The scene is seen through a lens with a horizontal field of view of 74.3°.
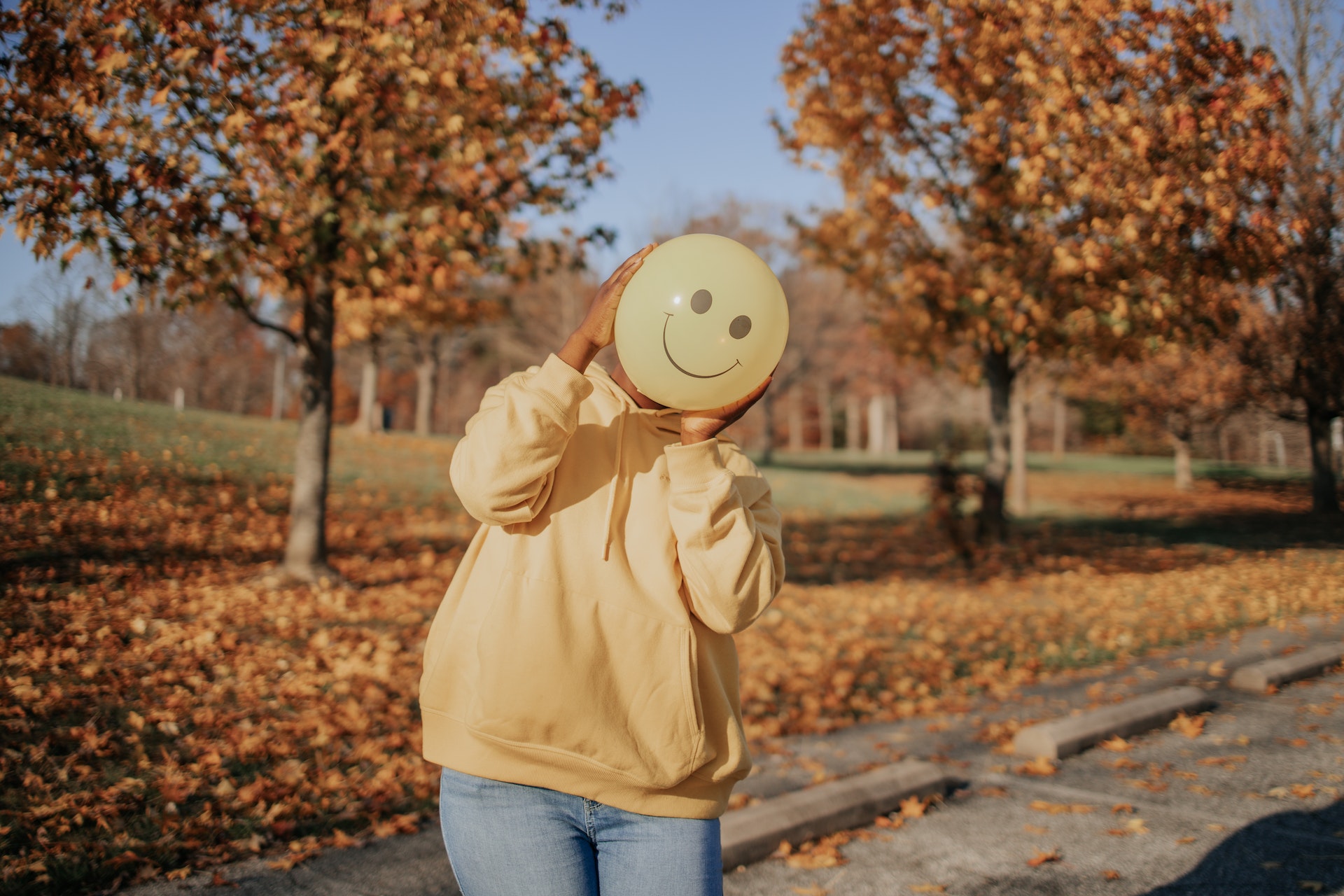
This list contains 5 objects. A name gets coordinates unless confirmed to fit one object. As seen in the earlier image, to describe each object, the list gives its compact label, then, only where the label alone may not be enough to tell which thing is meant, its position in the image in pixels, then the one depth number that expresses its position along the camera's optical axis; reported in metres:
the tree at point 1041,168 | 9.25
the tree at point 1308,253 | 11.29
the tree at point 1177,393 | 19.92
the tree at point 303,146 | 4.97
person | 1.75
